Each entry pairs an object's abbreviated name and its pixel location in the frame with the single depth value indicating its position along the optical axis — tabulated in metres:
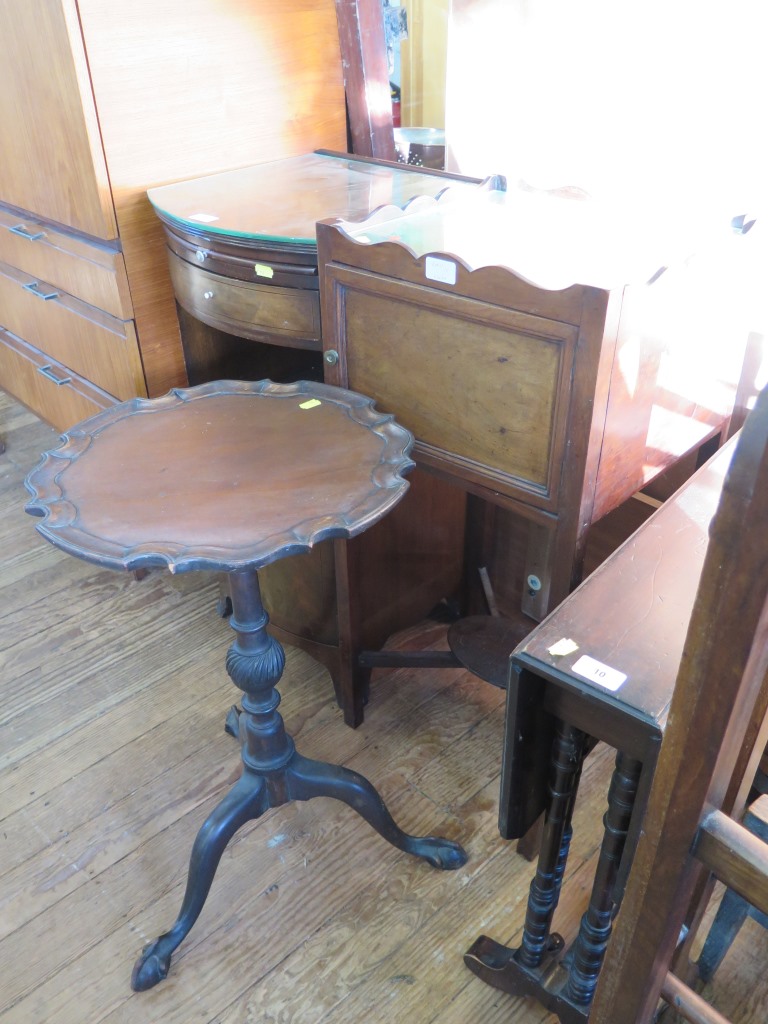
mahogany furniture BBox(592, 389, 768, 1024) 0.50
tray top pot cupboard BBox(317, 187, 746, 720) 1.12
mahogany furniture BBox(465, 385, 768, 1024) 0.90
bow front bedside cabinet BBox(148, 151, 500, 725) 1.49
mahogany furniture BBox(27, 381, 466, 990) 1.04
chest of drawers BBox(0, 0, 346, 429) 1.66
